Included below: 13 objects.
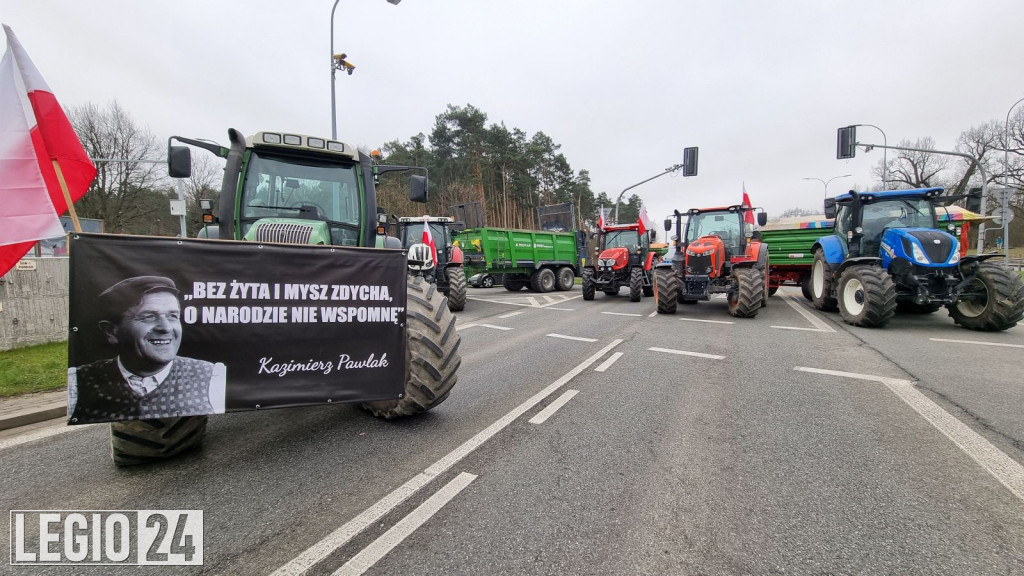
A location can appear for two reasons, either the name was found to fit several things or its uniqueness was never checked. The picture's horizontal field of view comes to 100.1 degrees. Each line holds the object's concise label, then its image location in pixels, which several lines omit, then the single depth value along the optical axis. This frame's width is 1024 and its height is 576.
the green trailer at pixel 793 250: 12.56
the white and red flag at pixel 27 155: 2.78
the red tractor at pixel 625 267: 13.50
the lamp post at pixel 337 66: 11.74
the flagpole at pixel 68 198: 2.45
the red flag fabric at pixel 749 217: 11.04
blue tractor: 7.27
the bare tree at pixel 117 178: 24.45
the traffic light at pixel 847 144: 16.03
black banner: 2.26
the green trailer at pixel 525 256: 16.70
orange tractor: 9.28
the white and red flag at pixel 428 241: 10.75
